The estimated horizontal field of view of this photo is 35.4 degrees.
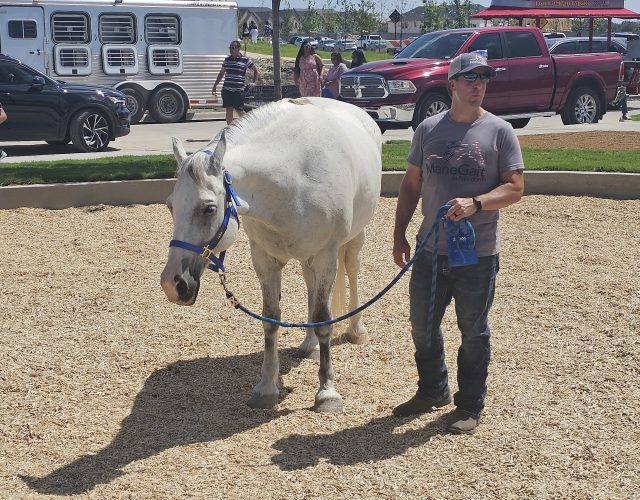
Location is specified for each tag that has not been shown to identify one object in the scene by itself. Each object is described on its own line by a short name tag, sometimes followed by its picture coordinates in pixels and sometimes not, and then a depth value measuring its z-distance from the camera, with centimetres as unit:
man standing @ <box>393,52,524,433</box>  509
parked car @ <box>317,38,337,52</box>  7836
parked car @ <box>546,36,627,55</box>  2736
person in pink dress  1909
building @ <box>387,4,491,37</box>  14488
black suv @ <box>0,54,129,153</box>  1652
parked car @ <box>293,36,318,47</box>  8385
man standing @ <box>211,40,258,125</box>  1805
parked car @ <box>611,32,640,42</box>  4220
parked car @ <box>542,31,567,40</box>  3820
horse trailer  2194
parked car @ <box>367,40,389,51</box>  8265
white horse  480
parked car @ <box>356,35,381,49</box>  8379
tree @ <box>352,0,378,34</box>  7975
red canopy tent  2738
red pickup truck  1772
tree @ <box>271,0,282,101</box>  1816
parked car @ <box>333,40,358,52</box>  7274
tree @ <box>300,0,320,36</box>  9177
